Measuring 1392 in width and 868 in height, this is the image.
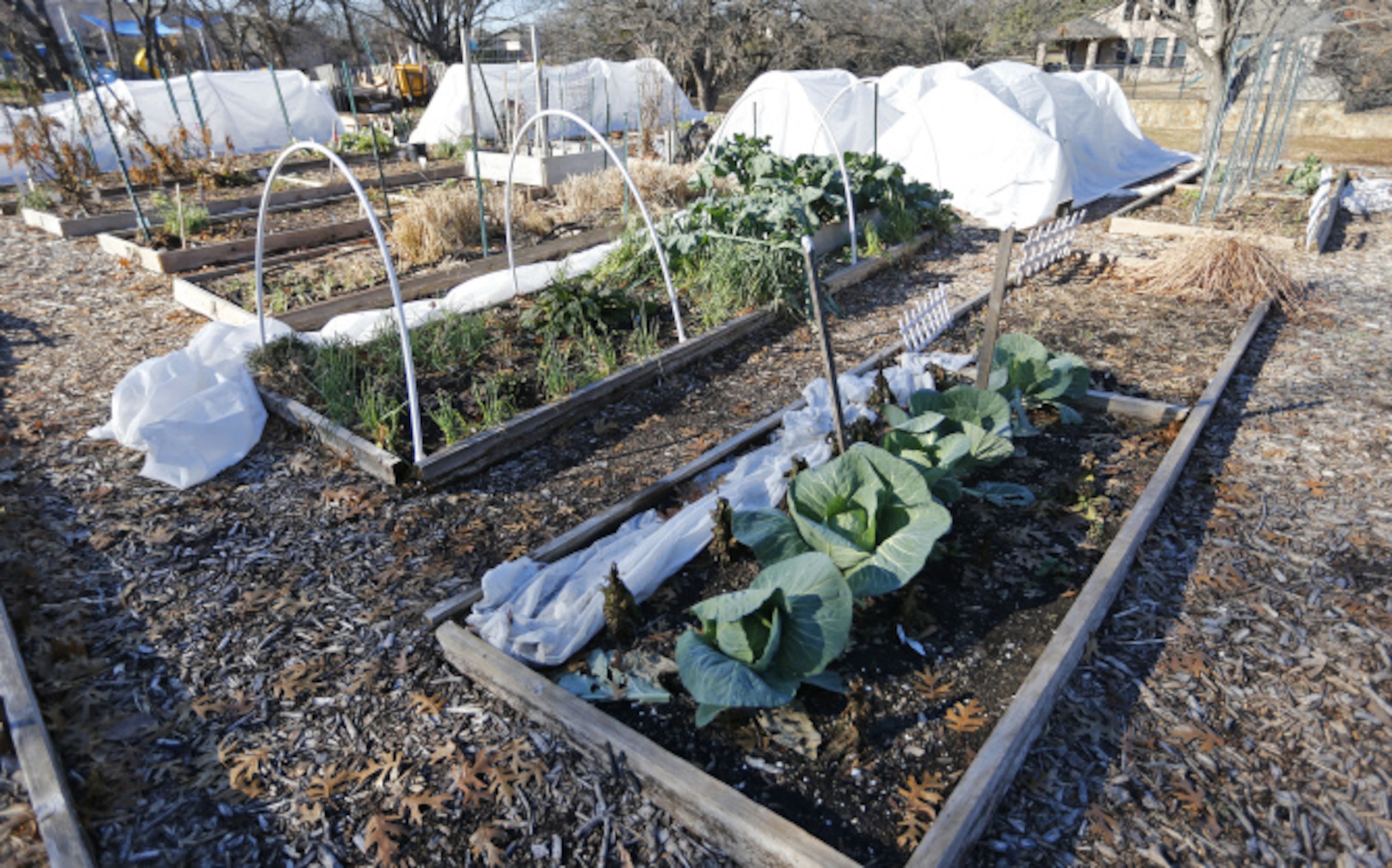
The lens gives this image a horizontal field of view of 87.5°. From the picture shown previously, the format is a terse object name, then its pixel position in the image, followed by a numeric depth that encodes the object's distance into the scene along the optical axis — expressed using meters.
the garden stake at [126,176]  6.50
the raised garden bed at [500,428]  3.35
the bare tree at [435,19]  26.89
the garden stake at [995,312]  3.02
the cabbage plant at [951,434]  2.88
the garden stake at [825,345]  2.63
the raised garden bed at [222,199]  7.91
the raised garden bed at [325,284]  5.31
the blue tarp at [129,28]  30.98
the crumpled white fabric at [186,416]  3.47
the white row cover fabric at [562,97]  14.52
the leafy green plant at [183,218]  7.03
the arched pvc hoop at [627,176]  4.40
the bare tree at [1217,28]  11.44
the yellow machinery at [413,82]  22.12
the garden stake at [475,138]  5.91
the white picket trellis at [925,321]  4.54
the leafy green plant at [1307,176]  8.84
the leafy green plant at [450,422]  3.46
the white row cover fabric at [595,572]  2.36
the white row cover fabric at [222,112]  11.41
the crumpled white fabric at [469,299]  4.64
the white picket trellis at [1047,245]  6.12
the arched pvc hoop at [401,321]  3.18
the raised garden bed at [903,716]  1.80
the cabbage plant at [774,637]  2.01
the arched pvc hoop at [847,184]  6.15
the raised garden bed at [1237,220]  7.43
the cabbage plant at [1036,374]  3.67
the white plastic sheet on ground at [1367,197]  8.92
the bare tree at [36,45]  17.80
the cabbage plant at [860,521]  2.35
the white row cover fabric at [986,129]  8.55
